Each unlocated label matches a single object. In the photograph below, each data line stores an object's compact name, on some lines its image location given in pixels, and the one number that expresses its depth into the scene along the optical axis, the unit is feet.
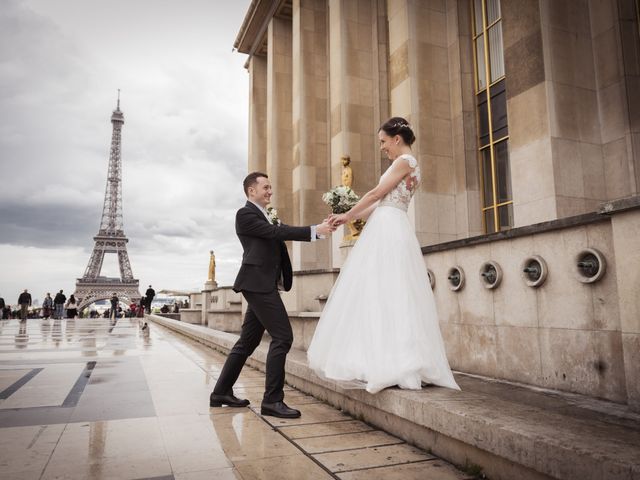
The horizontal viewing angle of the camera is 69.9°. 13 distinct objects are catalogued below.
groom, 14.37
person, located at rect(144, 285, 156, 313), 115.96
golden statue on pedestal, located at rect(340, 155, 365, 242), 36.70
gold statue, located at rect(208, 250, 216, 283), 92.12
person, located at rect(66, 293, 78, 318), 128.24
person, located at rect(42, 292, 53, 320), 125.18
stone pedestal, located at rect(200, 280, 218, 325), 80.64
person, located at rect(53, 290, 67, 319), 117.80
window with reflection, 38.34
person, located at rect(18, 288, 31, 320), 95.63
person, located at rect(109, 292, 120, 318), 116.08
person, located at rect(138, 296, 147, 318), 125.77
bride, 12.45
